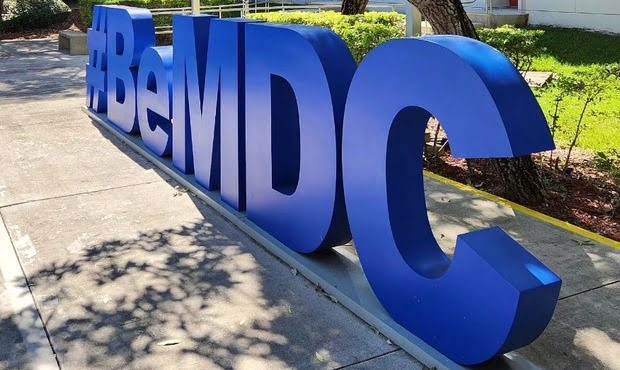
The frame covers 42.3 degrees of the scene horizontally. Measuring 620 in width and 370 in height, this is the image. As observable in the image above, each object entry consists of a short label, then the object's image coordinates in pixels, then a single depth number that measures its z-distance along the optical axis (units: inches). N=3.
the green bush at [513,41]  311.7
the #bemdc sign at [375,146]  147.7
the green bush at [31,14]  850.1
